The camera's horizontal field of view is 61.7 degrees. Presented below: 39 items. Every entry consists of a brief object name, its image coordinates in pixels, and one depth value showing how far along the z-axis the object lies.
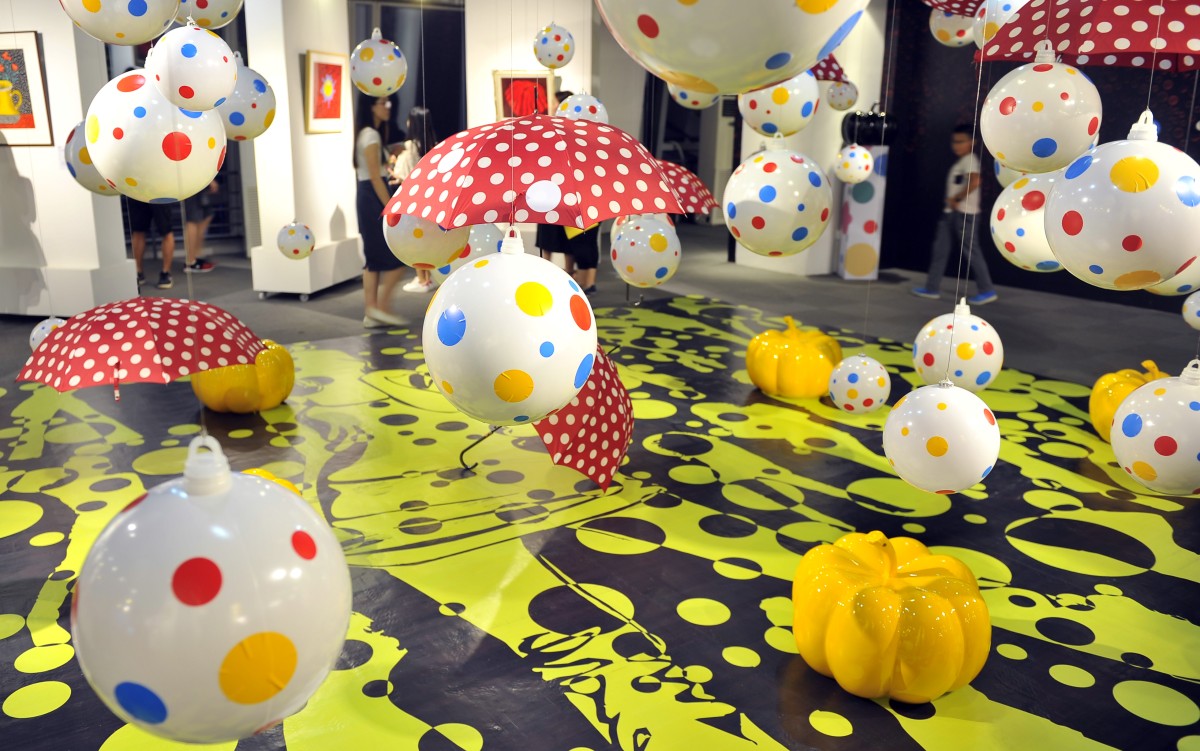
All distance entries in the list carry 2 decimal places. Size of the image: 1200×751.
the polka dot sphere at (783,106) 4.24
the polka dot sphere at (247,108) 3.83
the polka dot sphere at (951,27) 4.96
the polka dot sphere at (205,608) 1.24
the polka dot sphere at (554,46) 5.98
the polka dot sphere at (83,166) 3.80
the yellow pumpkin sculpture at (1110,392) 5.38
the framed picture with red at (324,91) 9.05
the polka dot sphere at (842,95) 6.10
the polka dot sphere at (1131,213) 2.25
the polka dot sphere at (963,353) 4.13
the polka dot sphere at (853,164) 7.21
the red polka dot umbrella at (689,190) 4.04
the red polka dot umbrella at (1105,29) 3.05
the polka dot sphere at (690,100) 4.07
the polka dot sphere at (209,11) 3.54
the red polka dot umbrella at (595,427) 4.09
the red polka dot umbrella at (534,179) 2.79
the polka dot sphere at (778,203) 3.71
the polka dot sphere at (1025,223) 3.59
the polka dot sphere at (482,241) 3.90
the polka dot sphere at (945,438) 2.72
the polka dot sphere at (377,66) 4.66
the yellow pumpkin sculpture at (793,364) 6.27
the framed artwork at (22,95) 7.58
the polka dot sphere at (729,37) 1.41
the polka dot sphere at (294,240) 5.91
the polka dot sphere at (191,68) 2.75
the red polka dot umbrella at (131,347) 2.76
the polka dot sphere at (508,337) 1.94
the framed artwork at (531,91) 9.85
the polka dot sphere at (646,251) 4.78
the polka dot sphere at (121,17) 2.67
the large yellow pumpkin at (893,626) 3.05
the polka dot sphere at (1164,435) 2.73
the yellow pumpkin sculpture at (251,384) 5.66
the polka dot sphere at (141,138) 2.78
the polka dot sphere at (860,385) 5.34
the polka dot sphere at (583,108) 4.87
